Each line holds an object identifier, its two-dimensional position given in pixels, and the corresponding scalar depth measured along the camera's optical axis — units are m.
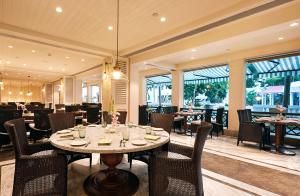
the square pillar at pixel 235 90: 6.17
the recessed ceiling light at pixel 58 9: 3.57
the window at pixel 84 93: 15.65
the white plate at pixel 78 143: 1.92
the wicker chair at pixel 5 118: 3.93
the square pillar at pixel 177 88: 8.37
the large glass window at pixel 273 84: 5.67
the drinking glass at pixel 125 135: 2.17
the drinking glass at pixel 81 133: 2.23
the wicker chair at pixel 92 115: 6.04
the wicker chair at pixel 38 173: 1.83
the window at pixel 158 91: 10.93
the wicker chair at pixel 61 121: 3.15
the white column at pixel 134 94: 7.13
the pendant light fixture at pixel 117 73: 3.21
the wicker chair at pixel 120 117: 3.70
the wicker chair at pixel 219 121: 6.09
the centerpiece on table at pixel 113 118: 2.68
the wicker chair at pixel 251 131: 4.56
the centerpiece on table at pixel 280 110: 4.61
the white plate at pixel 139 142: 1.98
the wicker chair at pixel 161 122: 2.88
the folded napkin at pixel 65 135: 2.32
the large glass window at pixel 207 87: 7.67
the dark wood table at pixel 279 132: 4.20
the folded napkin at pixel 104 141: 1.93
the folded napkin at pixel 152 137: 2.23
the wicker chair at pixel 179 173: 1.87
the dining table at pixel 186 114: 6.50
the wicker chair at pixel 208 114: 6.05
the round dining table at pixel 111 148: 1.86
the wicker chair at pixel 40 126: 4.47
